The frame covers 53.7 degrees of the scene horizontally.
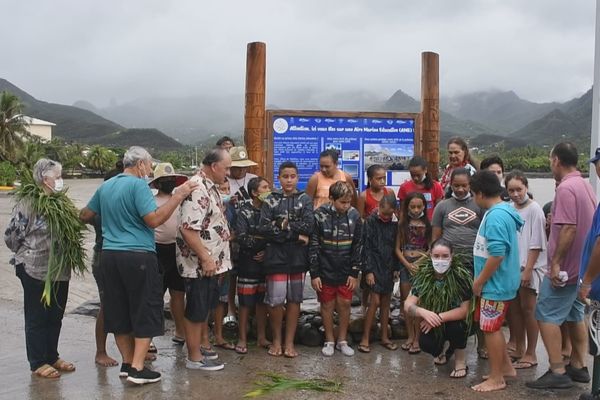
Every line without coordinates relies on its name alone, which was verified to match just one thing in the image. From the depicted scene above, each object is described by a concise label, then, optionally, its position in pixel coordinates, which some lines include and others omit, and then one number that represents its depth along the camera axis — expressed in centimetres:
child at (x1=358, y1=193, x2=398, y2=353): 566
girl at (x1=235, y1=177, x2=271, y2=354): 549
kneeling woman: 488
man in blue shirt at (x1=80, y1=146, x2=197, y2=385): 446
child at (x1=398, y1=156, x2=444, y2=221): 594
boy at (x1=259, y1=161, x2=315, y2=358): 539
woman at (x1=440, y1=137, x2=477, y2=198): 605
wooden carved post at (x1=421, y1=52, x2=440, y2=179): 727
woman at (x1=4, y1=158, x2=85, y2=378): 471
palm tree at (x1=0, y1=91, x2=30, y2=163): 4703
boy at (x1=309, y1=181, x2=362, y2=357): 548
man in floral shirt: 478
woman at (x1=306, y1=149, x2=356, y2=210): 613
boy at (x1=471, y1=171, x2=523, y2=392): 453
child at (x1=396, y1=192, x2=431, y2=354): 555
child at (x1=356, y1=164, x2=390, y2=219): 605
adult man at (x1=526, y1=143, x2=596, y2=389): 455
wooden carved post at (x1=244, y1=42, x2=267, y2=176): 697
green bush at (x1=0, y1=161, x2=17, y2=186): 3781
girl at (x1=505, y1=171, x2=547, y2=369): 514
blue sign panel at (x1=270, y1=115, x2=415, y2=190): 705
